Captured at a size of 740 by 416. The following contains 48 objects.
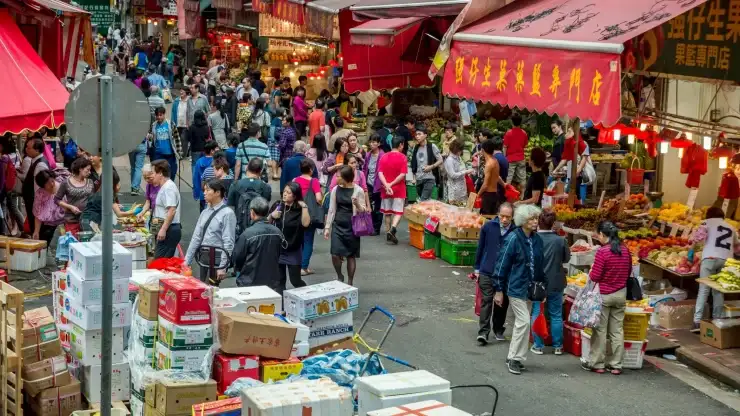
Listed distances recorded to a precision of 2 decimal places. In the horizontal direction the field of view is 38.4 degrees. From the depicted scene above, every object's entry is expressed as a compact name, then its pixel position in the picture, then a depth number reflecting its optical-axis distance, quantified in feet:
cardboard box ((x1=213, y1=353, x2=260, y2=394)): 27.35
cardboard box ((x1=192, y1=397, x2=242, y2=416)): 25.43
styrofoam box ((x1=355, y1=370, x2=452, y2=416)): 23.59
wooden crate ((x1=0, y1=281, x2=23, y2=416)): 27.96
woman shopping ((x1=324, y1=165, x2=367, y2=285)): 45.75
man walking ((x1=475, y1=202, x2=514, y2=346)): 40.42
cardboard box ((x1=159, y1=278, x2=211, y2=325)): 27.45
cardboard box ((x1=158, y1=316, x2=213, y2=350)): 27.50
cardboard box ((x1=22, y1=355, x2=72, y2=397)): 29.50
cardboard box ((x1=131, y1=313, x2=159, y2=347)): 28.89
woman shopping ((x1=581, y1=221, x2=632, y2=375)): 37.68
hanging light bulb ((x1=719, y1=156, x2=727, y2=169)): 49.29
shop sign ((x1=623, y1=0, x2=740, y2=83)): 38.27
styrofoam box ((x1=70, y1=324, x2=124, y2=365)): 30.22
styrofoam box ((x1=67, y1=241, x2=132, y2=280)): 29.99
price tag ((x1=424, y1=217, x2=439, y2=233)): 55.91
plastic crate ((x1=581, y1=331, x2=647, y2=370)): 38.99
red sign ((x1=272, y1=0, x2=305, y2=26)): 66.64
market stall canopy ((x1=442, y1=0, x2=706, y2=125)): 32.81
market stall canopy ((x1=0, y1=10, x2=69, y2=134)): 40.16
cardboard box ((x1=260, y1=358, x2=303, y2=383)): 27.86
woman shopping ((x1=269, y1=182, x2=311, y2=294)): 42.55
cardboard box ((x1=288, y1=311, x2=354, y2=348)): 32.89
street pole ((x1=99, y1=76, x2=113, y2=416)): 25.32
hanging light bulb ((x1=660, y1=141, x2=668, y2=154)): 55.48
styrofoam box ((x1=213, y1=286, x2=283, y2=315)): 29.73
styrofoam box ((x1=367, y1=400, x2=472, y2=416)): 21.79
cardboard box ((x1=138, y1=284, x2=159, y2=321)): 28.73
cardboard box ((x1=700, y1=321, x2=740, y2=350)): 41.22
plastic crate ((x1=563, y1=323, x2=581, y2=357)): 40.19
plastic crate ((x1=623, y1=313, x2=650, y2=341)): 39.14
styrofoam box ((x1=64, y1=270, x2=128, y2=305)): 29.86
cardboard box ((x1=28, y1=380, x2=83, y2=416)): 29.58
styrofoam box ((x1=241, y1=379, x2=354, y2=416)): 23.35
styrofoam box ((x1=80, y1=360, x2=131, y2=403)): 30.45
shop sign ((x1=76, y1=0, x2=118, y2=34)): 91.81
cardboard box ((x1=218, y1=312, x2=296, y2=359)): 27.27
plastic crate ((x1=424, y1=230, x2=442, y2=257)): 56.59
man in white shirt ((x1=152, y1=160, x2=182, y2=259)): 43.96
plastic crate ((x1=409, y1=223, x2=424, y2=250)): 58.31
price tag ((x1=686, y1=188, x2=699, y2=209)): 58.65
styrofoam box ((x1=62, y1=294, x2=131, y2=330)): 29.96
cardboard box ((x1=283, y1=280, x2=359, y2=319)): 32.58
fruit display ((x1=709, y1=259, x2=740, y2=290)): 41.91
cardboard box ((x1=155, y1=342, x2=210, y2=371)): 27.55
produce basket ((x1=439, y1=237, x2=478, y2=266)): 54.34
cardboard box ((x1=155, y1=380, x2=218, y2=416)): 26.21
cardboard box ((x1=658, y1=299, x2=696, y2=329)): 44.24
